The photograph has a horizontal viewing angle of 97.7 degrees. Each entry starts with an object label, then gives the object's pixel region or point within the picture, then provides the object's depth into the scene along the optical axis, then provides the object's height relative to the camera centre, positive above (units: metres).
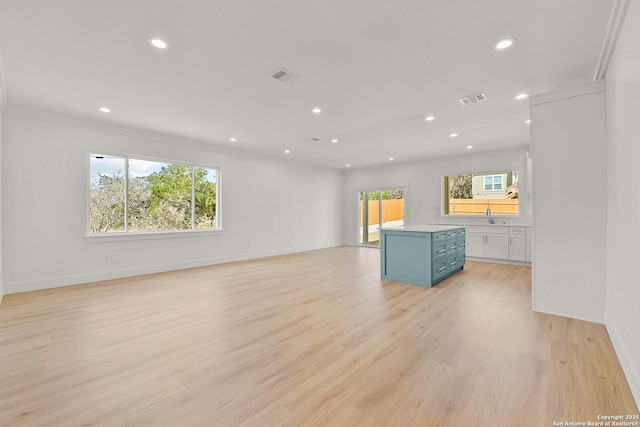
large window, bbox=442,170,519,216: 6.63 +0.54
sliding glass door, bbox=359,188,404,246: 8.77 +0.13
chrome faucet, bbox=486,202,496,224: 6.72 -0.02
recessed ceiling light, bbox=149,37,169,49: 2.44 +1.54
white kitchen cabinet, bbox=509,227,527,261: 5.93 -0.61
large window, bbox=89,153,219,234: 4.85 +0.38
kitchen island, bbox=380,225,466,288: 4.22 -0.63
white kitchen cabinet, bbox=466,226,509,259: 6.20 -0.61
